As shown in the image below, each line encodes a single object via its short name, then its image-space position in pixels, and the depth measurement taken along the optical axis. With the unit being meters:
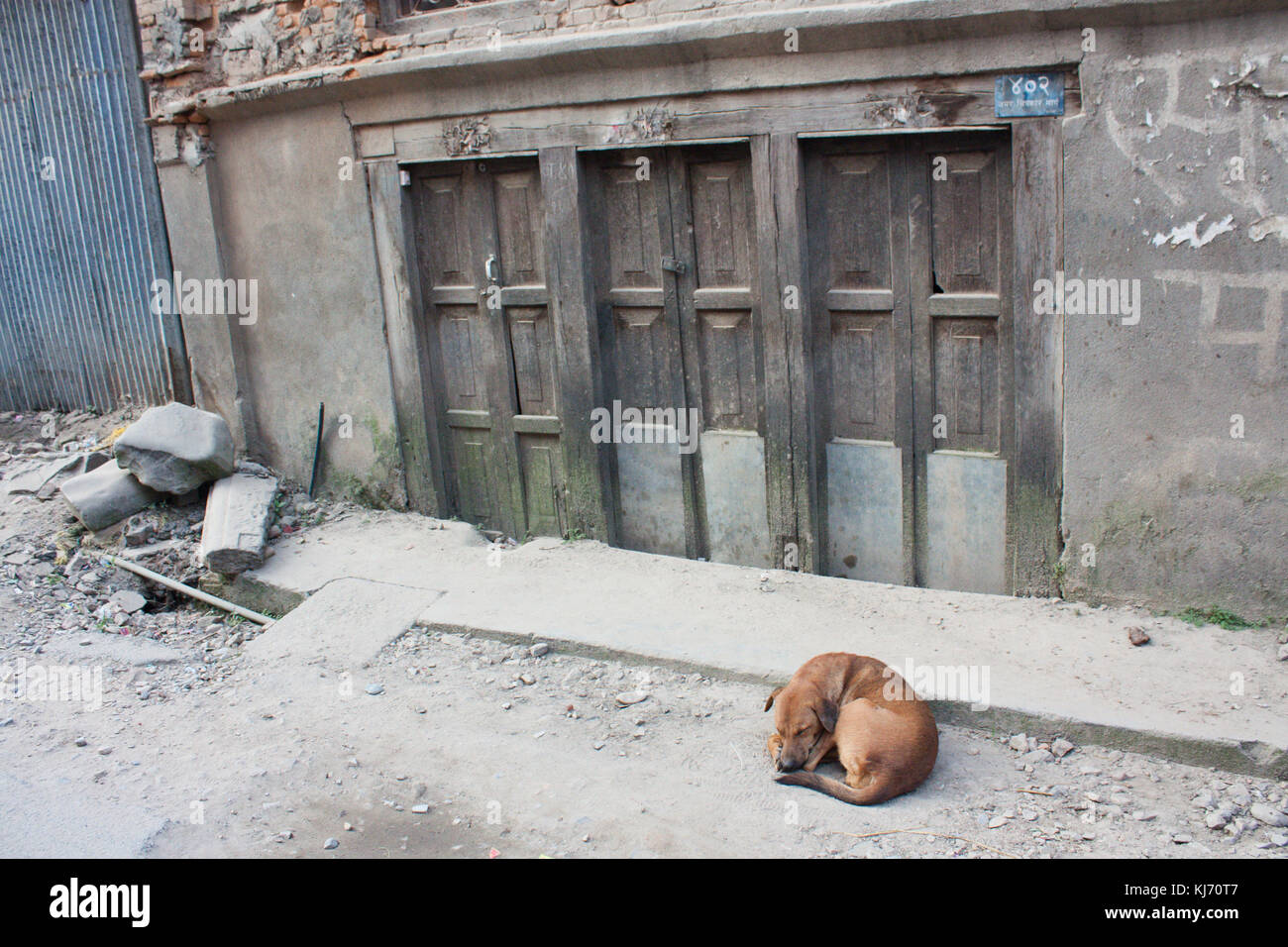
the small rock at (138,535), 7.04
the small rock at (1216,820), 3.97
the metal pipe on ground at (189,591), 6.55
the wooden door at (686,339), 6.11
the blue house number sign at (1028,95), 4.96
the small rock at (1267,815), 3.96
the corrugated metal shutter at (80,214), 8.24
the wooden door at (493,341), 6.77
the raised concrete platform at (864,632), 4.44
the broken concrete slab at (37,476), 7.68
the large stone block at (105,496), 7.09
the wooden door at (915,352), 5.47
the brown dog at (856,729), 4.19
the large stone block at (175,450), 7.03
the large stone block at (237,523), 6.69
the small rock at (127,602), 6.61
